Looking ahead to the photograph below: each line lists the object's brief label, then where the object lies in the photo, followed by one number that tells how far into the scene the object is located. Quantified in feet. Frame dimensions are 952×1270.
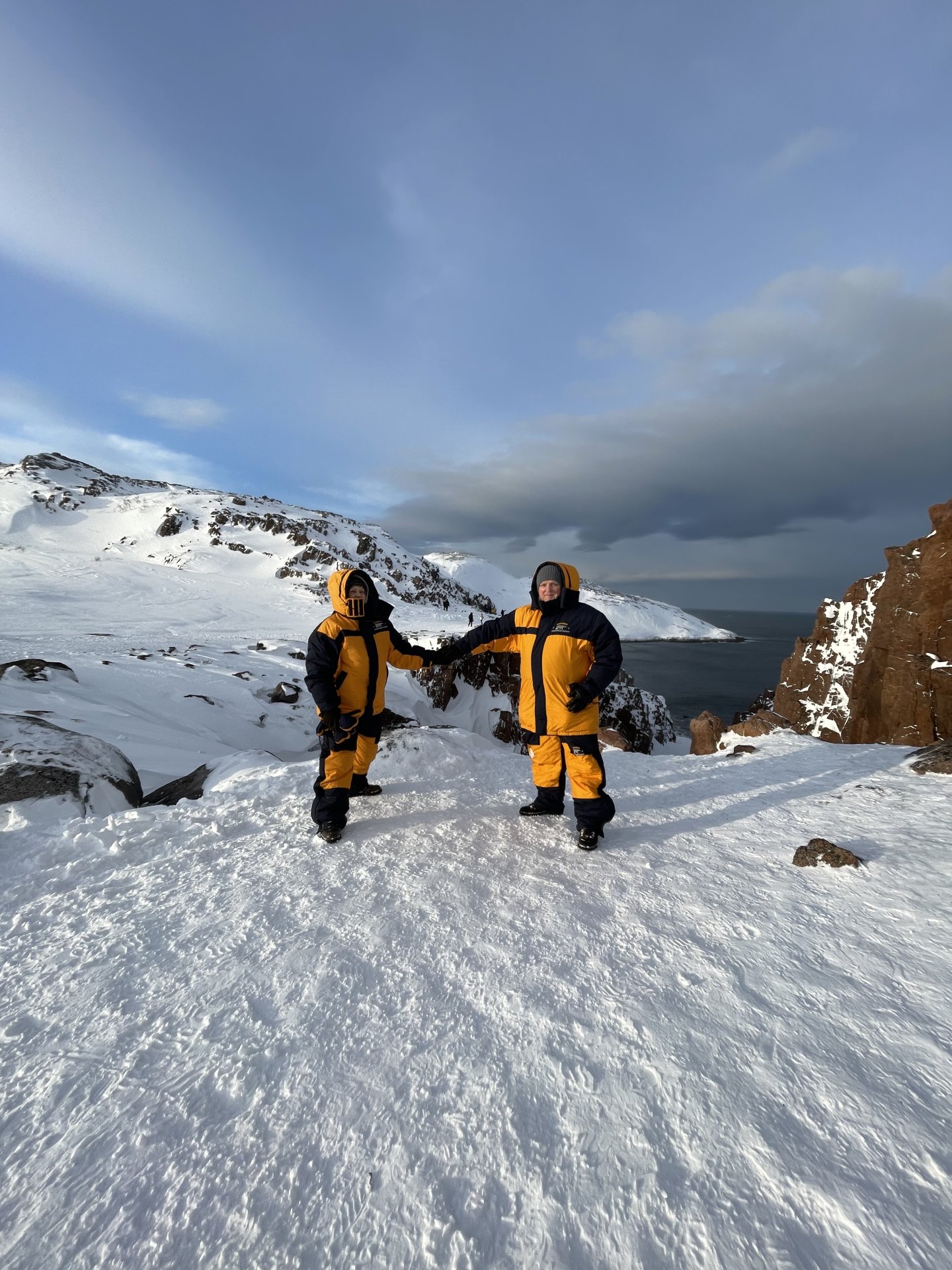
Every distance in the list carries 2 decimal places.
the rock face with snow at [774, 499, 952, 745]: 42.04
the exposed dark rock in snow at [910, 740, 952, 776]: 16.52
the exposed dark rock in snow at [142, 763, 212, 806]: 17.35
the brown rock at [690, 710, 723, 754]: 39.50
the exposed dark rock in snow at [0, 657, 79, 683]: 29.37
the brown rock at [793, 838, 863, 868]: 11.28
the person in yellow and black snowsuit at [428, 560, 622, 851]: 13.39
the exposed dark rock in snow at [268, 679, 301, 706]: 41.45
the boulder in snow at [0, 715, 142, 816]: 13.89
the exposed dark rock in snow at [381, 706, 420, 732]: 30.42
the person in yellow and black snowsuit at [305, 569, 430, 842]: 13.78
